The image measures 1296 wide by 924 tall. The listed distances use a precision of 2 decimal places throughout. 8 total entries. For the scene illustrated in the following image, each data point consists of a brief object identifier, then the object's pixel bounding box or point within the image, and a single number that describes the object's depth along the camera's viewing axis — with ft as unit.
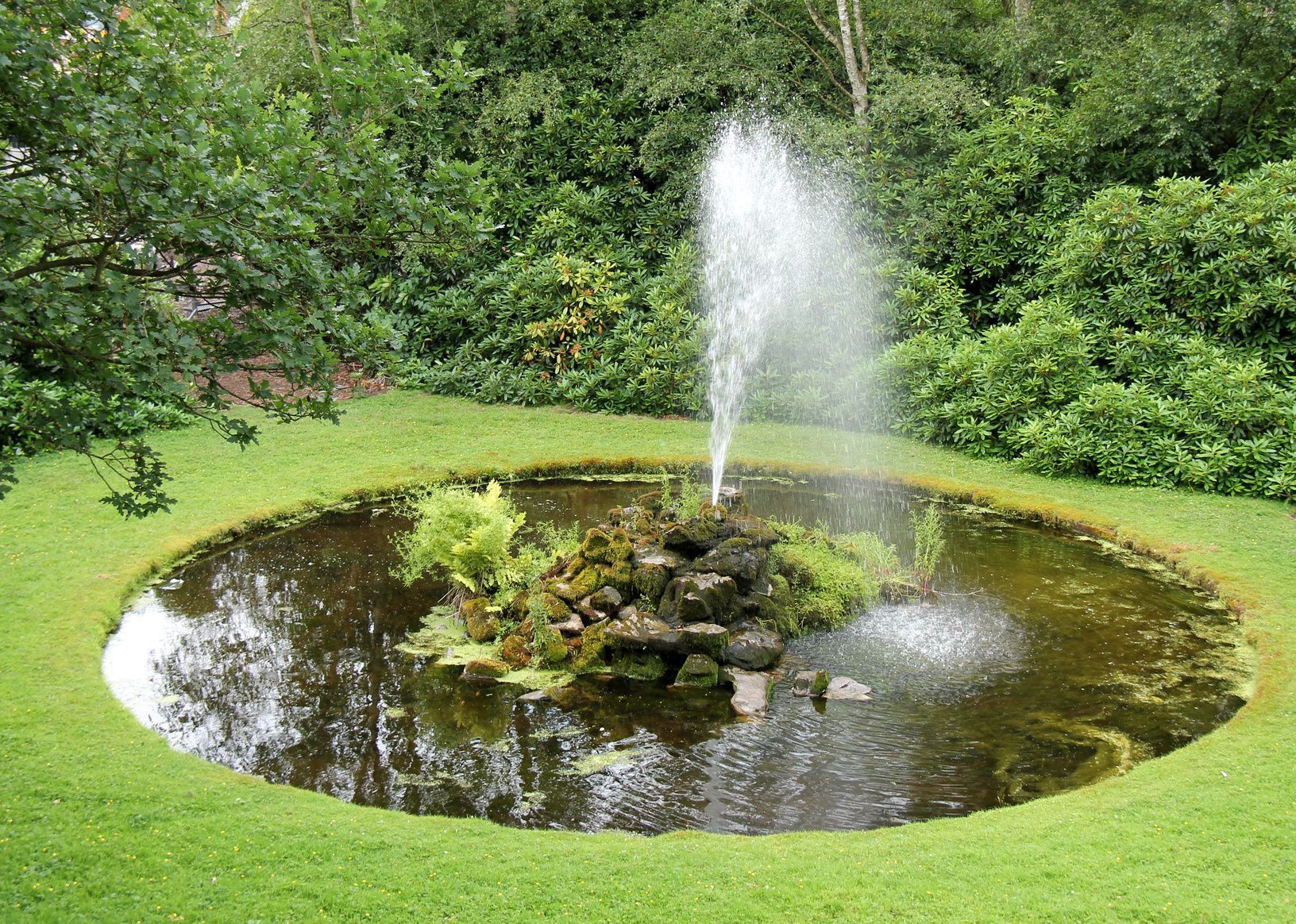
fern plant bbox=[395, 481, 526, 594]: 31.35
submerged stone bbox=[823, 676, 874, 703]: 27.02
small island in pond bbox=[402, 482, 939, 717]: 28.58
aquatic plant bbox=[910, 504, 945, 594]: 34.27
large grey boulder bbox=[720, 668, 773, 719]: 26.40
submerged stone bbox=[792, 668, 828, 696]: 27.22
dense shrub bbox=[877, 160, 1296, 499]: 43.06
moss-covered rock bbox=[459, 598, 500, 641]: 30.14
